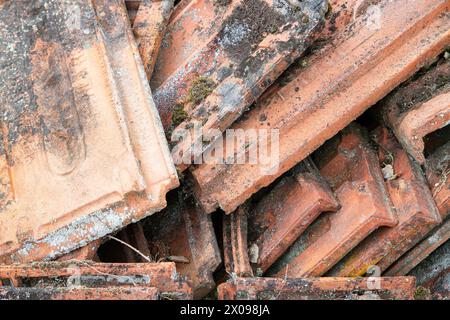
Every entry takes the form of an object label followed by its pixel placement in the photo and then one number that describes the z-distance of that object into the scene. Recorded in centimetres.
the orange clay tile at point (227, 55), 386
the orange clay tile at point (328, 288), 359
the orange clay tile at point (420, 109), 375
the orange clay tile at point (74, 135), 376
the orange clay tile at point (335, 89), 391
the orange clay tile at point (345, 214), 382
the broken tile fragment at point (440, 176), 389
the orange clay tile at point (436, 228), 390
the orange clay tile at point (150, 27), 418
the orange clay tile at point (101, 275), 353
